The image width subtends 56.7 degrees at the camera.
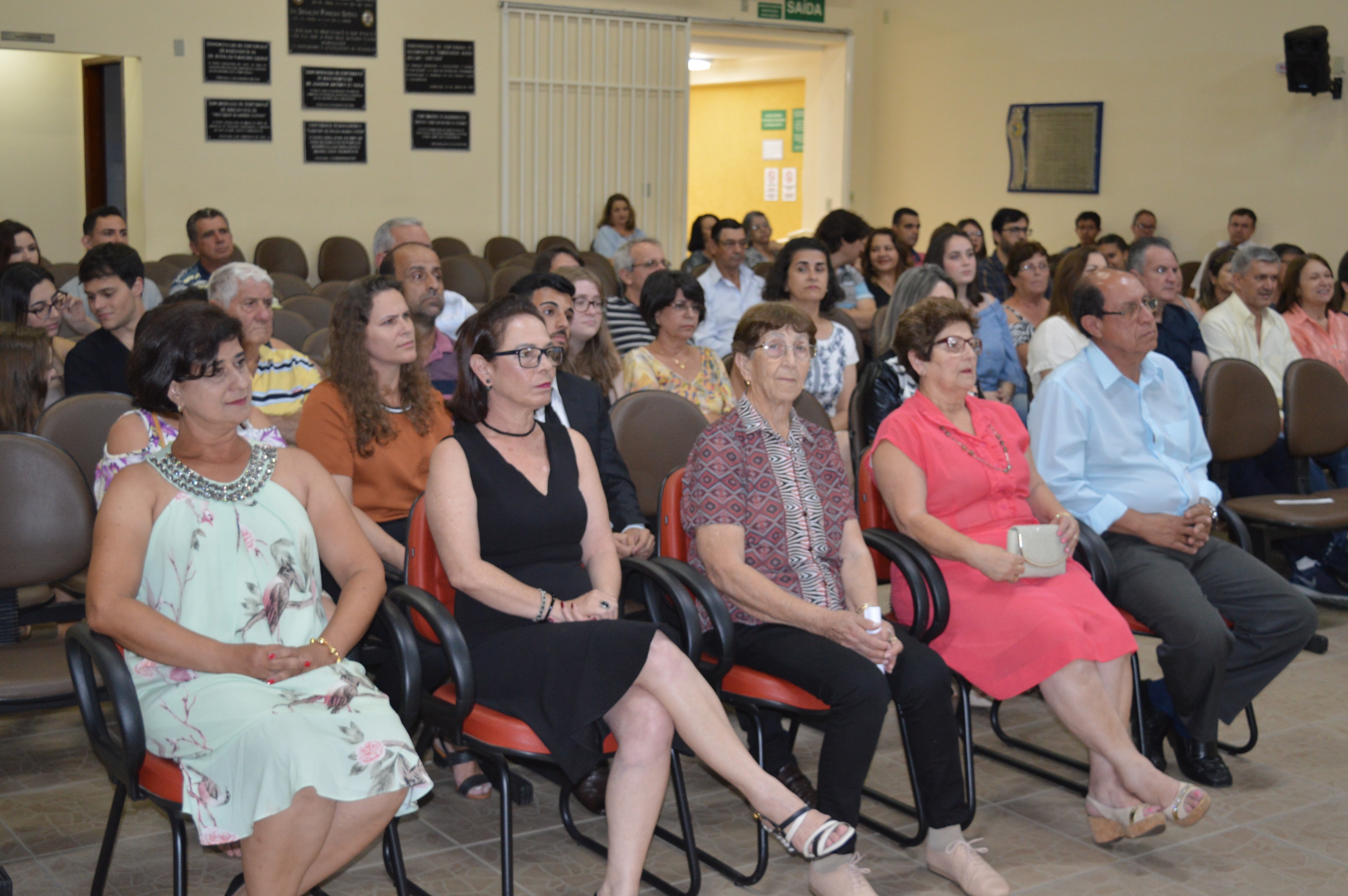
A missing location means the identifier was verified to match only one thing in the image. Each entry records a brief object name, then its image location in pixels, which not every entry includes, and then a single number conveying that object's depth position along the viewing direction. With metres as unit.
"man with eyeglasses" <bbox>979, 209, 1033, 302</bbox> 8.05
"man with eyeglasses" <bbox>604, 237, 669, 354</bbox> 4.92
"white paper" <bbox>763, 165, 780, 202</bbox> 14.37
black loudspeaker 9.12
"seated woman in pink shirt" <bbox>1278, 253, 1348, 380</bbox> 5.50
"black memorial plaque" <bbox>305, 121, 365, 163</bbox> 10.34
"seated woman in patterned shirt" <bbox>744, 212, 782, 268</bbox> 8.58
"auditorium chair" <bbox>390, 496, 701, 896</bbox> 2.45
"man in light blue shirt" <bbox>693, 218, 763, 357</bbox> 6.15
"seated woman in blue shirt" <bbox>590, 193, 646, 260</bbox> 11.04
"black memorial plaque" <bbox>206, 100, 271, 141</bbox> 9.91
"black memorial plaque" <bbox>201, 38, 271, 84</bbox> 9.78
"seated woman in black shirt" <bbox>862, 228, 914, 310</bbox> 7.46
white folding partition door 11.08
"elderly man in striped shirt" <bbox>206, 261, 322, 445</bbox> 3.71
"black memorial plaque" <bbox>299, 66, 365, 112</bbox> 10.23
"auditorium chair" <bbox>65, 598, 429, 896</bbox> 2.21
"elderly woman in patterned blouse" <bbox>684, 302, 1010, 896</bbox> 2.68
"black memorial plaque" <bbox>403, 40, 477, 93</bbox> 10.59
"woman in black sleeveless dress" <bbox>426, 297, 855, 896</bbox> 2.48
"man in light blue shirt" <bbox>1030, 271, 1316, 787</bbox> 3.25
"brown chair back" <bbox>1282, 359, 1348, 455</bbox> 4.79
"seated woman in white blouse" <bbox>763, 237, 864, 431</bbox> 4.91
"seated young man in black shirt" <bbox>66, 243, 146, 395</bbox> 3.87
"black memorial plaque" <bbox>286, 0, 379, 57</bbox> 10.09
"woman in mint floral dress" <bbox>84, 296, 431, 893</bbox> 2.21
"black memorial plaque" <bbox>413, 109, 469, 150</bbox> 10.74
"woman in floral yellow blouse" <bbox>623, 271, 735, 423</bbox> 4.31
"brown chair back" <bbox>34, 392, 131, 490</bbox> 3.31
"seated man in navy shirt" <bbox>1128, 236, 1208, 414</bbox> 5.36
